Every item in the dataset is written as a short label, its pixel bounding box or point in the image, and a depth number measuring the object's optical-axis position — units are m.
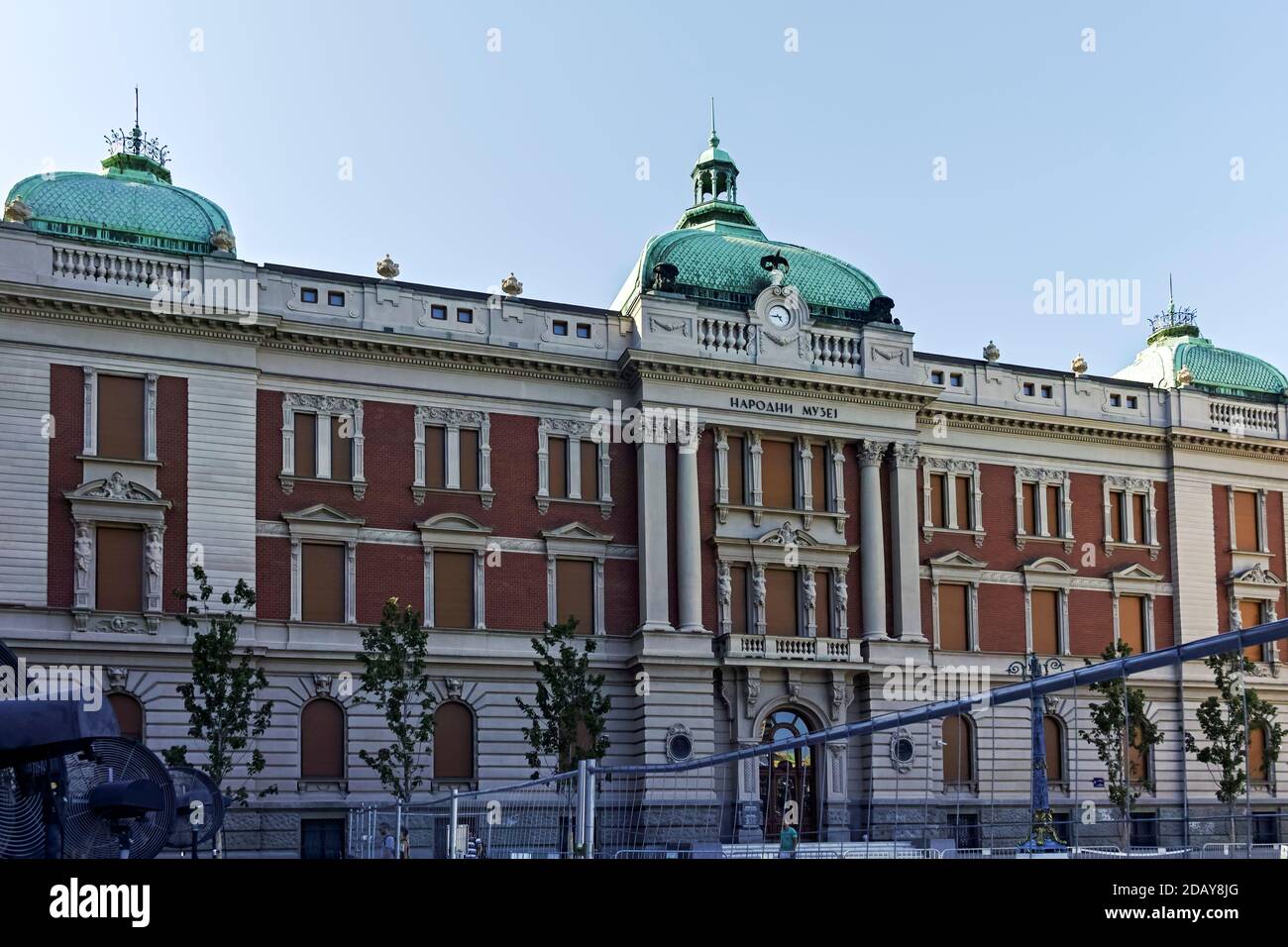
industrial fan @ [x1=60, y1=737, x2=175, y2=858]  19.88
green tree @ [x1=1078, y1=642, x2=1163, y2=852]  43.91
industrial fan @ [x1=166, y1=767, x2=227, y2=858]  28.81
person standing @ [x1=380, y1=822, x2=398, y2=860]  37.50
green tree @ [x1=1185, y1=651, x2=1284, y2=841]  39.47
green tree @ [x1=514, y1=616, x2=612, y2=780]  44.59
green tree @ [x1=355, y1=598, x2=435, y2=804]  42.56
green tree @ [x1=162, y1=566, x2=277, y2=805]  40.38
